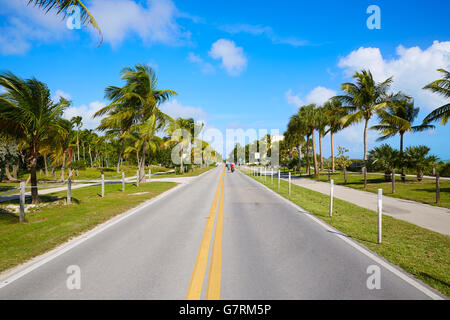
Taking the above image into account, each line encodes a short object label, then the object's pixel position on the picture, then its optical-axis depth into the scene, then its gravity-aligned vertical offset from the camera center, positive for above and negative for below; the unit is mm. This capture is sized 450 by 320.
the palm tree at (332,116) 33669 +5948
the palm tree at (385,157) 21012 +195
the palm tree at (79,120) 56353 +9174
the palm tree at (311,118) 34747 +5758
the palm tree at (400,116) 23922 +4279
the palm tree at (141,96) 21344 +5702
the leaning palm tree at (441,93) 17219 +4454
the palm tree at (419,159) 19750 +0
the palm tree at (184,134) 44959 +5114
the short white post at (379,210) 6036 -1245
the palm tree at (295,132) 38319 +4738
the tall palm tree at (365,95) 25117 +6495
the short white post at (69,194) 11111 -1495
